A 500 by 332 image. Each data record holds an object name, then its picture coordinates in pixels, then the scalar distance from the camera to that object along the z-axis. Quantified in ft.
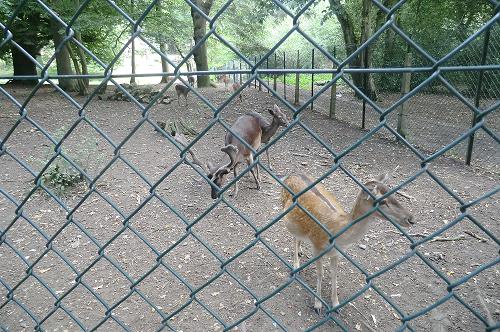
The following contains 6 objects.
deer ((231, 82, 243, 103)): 35.43
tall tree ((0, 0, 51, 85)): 39.70
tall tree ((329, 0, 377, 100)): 29.10
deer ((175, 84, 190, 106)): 31.19
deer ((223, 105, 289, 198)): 17.84
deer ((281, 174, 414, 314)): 7.59
